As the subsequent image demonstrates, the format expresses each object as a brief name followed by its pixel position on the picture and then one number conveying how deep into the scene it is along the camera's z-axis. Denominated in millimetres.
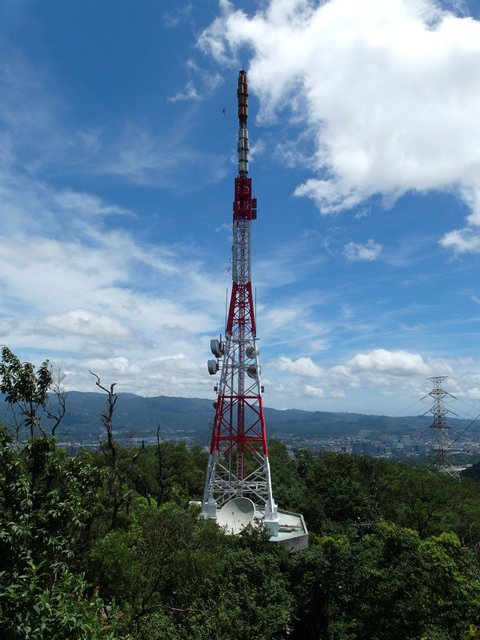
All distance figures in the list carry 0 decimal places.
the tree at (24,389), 9570
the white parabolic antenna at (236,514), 21719
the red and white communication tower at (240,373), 23688
